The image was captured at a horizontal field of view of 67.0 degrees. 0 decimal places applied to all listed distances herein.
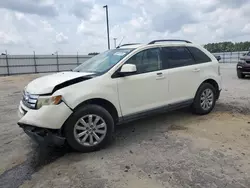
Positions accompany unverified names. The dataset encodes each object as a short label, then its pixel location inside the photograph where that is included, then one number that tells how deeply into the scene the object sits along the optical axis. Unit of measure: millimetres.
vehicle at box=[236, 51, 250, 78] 10083
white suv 2721
